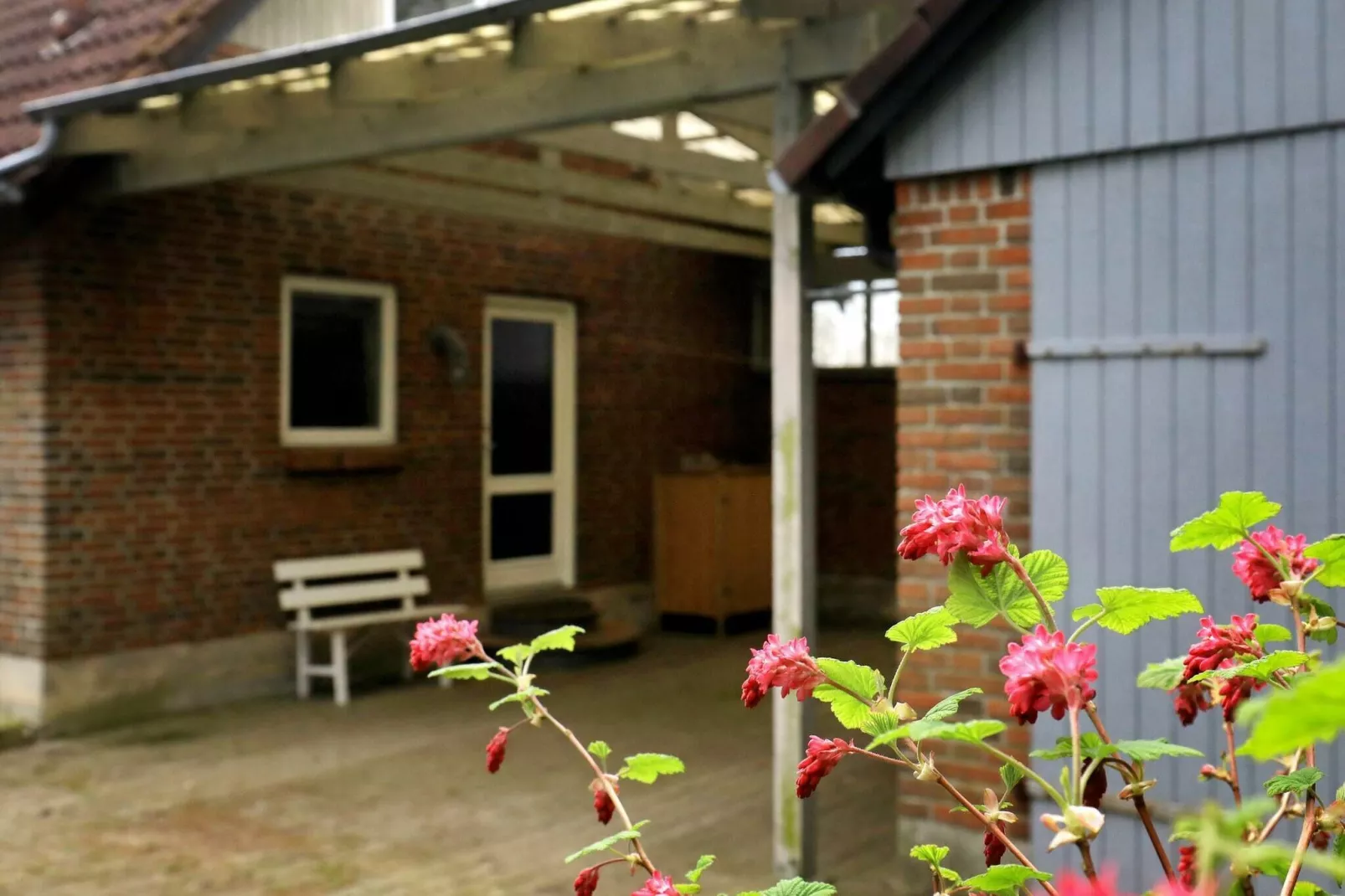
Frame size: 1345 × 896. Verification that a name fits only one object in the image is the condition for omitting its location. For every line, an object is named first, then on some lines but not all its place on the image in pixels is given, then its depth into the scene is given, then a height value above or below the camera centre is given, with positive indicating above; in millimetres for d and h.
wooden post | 4922 -27
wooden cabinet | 11430 -795
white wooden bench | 8664 -959
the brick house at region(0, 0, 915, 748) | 6418 +940
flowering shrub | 1022 -203
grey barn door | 3818 +235
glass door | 10594 +72
